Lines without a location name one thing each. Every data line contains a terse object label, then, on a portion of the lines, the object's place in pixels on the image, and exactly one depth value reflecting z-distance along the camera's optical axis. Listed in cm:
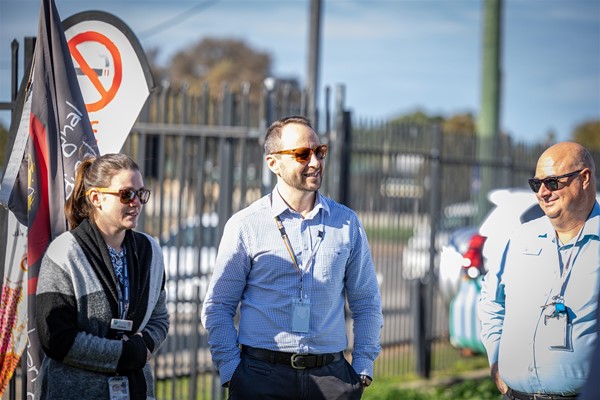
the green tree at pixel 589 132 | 11344
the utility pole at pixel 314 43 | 2567
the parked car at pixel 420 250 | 1997
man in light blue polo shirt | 782
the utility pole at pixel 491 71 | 2734
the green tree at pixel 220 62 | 10035
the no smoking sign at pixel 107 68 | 927
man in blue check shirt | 804
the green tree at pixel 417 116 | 12301
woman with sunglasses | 716
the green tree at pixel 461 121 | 9436
